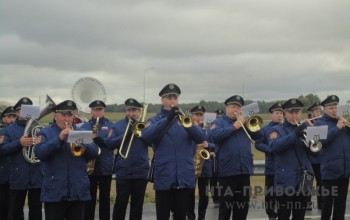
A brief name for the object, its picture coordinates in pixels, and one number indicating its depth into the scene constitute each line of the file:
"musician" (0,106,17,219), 8.55
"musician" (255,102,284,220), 9.65
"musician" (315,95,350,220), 8.16
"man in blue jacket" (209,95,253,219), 8.00
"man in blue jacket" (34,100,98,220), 6.25
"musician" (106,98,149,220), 8.51
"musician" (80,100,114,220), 8.99
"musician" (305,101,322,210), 10.48
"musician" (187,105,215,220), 9.69
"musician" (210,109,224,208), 10.62
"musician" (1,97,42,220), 8.00
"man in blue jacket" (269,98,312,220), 7.28
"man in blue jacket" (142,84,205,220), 6.90
